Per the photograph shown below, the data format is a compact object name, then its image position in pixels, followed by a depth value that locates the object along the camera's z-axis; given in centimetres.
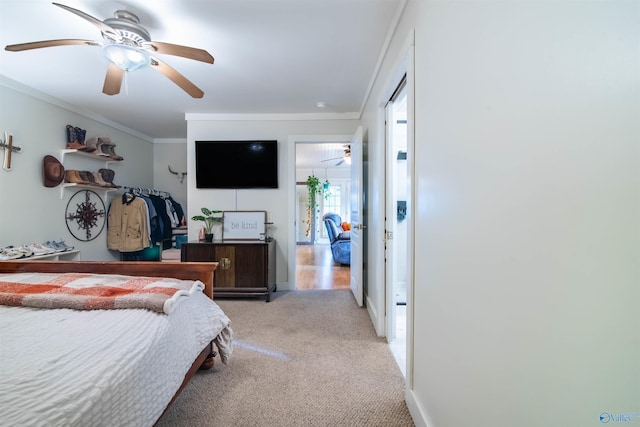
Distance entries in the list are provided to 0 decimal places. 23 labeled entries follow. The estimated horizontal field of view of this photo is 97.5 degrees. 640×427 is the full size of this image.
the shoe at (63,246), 316
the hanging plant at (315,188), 813
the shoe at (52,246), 303
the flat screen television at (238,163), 379
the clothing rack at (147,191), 430
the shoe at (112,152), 385
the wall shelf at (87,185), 332
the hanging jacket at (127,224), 401
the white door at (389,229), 235
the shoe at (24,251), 264
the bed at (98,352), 77
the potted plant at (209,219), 363
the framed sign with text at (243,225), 383
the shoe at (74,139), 333
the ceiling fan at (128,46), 169
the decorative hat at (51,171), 310
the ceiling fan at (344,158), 551
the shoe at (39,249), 278
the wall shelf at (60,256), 274
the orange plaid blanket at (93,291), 132
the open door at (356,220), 315
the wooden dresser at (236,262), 338
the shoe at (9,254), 248
